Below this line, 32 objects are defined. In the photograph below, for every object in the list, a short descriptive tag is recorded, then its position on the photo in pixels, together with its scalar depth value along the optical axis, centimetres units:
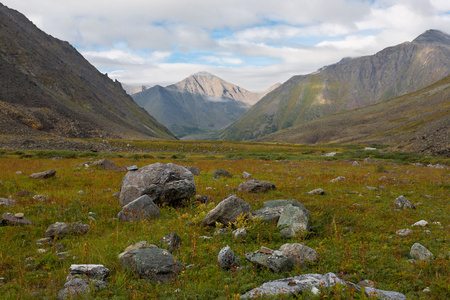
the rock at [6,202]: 1089
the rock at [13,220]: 891
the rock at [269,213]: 992
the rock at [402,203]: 1289
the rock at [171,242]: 754
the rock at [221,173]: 2270
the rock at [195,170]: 2381
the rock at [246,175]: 2223
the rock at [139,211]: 1020
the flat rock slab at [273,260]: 657
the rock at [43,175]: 1733
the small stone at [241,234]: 855
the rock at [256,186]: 1596
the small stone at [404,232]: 915
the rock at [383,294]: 528
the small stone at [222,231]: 895
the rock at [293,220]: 905
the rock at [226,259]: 674
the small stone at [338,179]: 2032
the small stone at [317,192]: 1566
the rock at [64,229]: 846
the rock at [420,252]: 722
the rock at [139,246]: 702
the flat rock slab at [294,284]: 548
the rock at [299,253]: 694
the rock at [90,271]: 589
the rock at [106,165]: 2531
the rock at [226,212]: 969
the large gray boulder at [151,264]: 610
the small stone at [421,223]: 1015
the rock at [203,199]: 1317
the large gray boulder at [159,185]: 1244
